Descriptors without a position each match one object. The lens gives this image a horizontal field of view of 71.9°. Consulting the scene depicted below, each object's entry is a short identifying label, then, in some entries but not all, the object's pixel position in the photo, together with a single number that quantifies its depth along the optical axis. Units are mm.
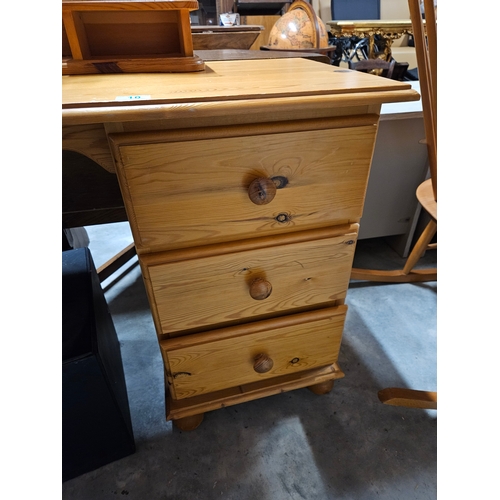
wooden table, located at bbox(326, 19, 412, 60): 2975
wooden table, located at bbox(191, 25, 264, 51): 1282
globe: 1330
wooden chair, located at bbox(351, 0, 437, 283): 690
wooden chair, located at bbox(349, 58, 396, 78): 1250
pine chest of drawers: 452
